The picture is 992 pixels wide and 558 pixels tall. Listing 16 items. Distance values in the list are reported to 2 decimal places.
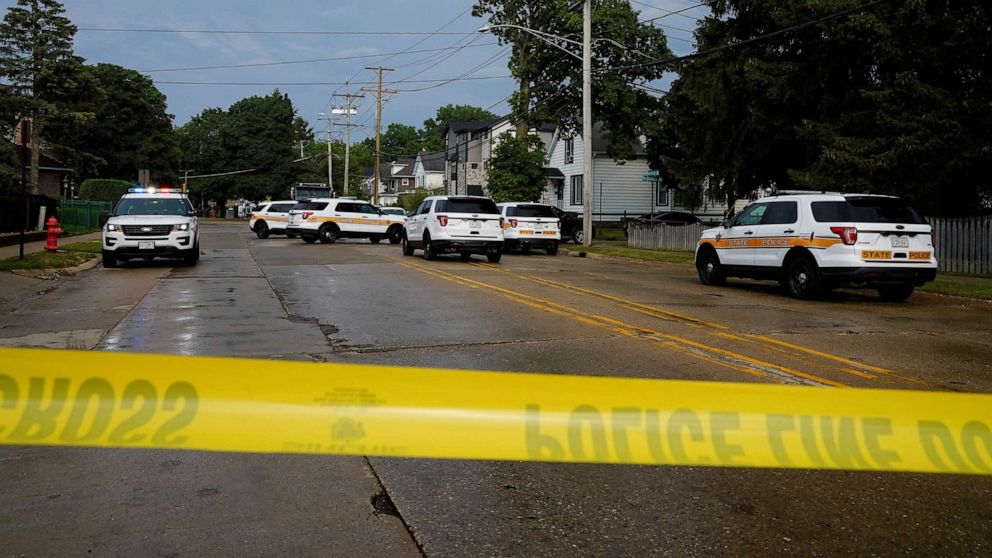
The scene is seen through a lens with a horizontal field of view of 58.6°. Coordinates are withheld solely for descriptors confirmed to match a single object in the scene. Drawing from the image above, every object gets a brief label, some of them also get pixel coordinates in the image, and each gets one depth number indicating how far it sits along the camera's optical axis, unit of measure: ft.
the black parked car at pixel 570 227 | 133.59
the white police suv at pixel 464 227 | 77.36
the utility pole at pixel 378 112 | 217.36
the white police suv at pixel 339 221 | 120.47
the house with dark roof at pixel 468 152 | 274.77
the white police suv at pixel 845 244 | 46.65
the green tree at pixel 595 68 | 156.25
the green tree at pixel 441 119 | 532.73
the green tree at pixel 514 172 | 151.84
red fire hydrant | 72.69
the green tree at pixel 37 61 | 160.45
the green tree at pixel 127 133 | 260.62
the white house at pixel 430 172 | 391.65
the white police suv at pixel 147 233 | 65.87
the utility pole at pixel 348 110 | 273.33
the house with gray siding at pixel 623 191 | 185.16
